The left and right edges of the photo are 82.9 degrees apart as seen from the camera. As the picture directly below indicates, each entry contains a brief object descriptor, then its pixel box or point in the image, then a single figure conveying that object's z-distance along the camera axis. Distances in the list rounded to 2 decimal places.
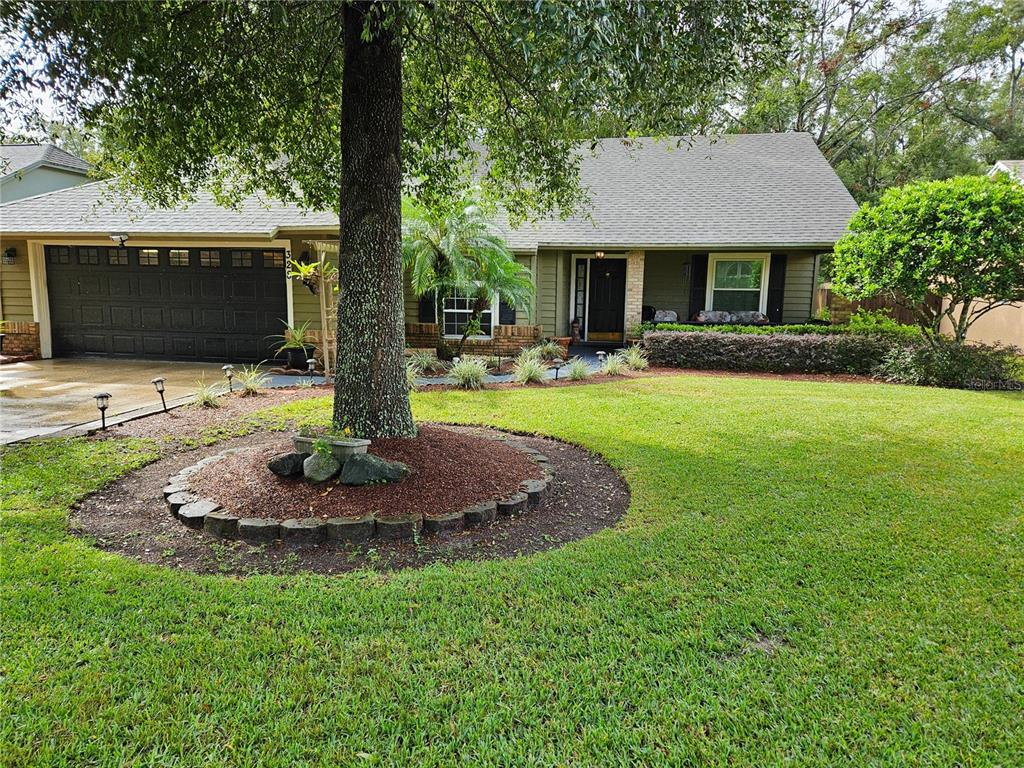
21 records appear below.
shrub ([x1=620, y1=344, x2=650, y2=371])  10.90
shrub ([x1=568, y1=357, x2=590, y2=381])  9.91
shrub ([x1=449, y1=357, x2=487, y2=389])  9.04
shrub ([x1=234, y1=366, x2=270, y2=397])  8.40
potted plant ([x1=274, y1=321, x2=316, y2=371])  10.63
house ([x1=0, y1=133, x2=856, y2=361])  11.59
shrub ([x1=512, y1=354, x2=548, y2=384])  9.61
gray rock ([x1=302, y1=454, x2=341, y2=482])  4.21
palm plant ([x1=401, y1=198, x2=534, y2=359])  10.24
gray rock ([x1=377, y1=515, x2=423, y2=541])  3.71
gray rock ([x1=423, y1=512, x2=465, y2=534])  3.79
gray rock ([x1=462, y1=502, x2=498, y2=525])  3.95
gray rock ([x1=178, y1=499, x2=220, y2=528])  3.87
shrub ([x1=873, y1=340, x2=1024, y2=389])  9.37
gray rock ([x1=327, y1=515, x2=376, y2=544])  3.66
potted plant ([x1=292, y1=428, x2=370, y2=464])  4.29
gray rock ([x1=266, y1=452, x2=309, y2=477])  4.30
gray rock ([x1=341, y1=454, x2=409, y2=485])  4.16
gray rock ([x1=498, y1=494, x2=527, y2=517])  4.13
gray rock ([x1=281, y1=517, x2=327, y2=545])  3.64
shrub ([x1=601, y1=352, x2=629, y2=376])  10.34
